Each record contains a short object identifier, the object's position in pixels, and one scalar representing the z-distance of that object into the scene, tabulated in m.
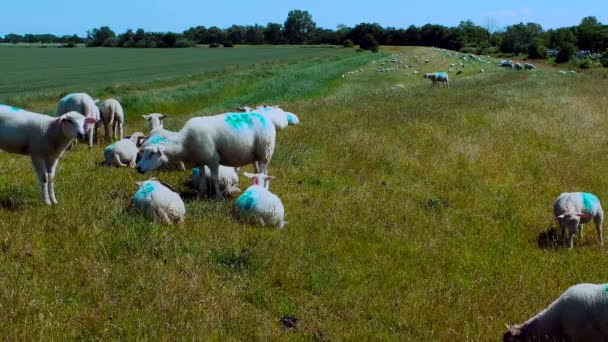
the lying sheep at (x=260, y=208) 9.53
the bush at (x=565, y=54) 97.44
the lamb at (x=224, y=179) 11.25
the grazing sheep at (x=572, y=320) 6.22
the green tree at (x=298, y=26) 174.00
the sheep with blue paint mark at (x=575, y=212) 10.76
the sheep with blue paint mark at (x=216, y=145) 10.48
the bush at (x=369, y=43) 116.61
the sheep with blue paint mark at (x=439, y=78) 40.08
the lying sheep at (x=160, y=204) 8.94
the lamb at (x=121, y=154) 12.84
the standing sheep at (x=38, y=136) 9.16
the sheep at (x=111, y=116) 16.95
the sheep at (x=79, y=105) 15.83
